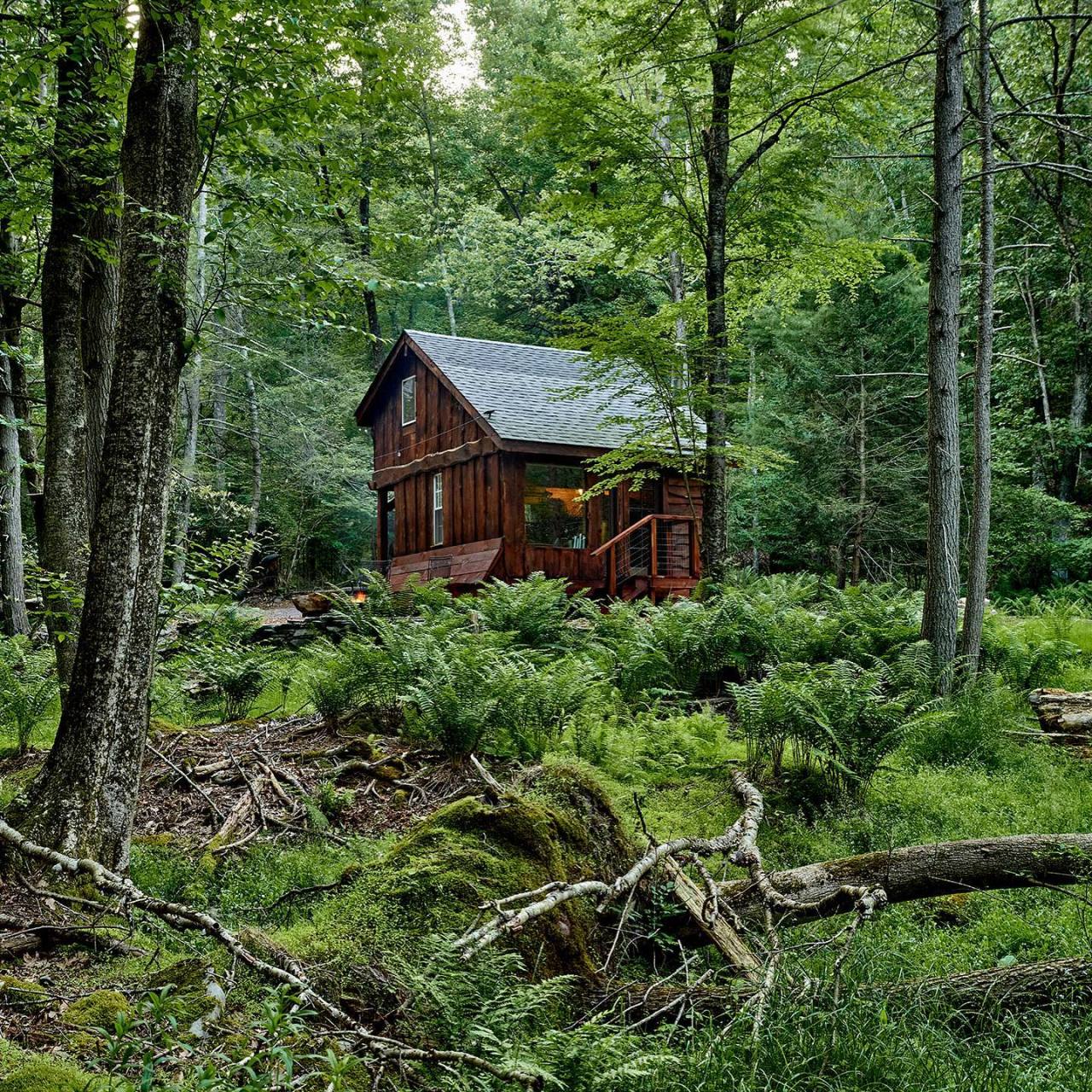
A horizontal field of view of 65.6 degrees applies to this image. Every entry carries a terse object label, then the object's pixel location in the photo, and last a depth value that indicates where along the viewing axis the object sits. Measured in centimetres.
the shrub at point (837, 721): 535
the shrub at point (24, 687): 642
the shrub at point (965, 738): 644
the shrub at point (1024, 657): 826
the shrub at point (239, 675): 748
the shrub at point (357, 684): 663
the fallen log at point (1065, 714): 683
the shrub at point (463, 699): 550
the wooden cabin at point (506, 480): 1764
